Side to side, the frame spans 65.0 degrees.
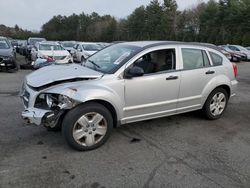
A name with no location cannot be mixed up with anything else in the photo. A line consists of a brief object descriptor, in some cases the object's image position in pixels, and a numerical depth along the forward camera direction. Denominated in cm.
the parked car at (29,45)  1423
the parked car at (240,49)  1790
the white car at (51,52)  1049
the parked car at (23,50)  1695
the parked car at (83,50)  1269
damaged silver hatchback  283
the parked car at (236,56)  1724
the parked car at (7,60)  918
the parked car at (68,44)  1771
